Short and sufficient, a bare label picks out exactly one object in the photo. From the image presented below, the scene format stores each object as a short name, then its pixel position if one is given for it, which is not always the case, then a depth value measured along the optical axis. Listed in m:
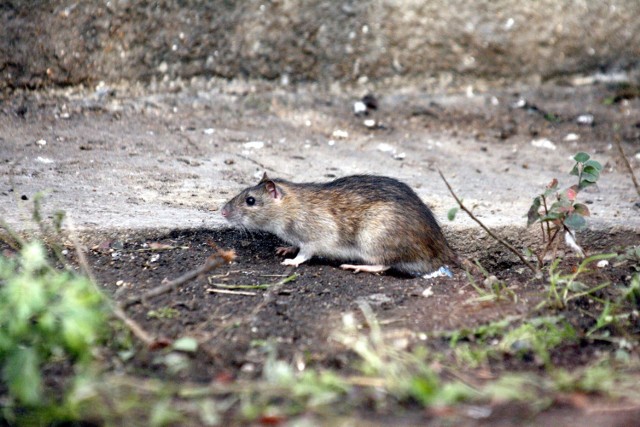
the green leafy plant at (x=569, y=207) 7.99
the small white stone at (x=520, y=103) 14.89
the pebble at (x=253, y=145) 12.76
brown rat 9.83
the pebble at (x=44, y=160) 11.21
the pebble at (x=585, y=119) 14.55
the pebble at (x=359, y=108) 14.32
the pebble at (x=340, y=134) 13.56
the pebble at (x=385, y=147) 13.24
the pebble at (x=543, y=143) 13.82
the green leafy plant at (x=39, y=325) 5.13
